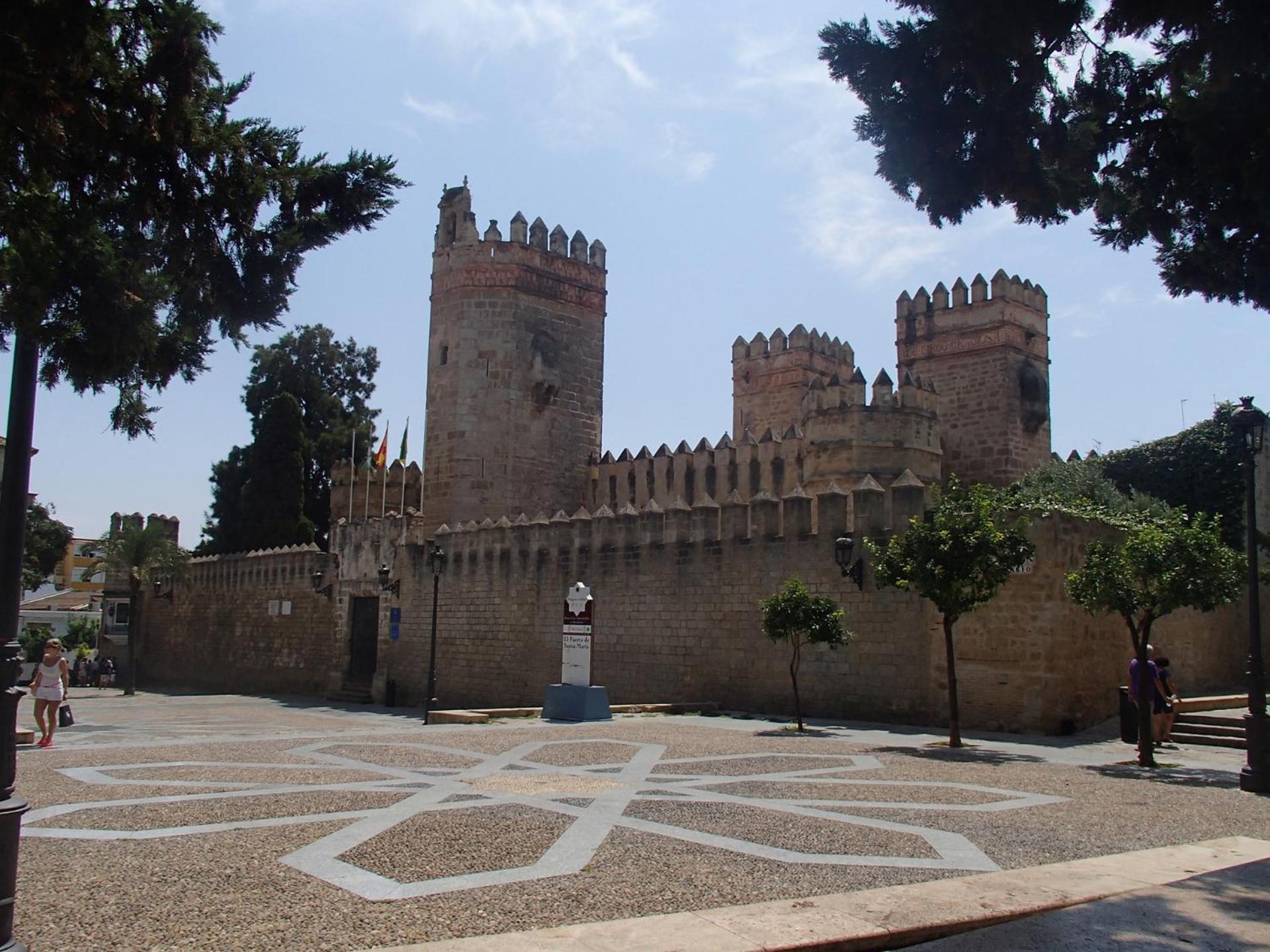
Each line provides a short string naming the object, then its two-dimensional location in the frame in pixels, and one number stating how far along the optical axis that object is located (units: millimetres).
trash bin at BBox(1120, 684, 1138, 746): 13805
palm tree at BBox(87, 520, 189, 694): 33438
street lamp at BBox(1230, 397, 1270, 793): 9883
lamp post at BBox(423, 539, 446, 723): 19016
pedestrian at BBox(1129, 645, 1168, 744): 11539
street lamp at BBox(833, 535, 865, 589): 16062
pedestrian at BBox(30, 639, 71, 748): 13430
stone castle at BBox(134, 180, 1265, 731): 15844
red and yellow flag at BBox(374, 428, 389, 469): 31016
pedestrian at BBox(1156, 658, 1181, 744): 13103
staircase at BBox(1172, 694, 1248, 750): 13875
